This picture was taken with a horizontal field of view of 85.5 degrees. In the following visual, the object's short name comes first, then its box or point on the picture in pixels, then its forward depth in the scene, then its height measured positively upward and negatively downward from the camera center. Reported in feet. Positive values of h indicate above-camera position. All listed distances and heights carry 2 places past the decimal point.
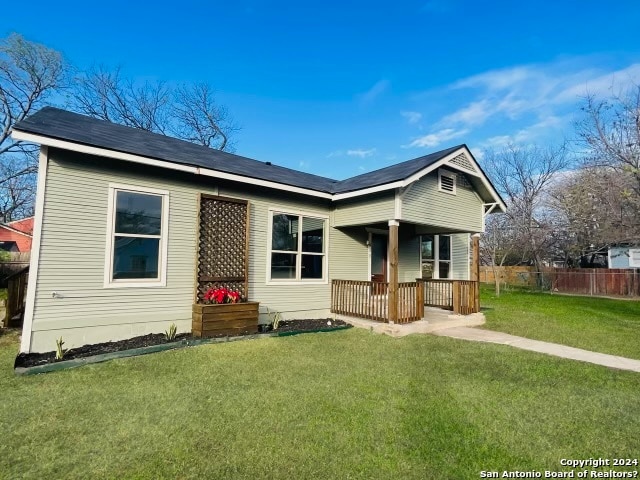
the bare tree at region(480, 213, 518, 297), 82.64 +7.89
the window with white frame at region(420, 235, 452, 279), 39.55 +1.38
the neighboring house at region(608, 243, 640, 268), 73.86 +3.66
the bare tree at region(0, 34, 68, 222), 57.36 +30.54
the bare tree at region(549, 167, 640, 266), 44.04 +10.35
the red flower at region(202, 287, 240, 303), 22.94 -2.08
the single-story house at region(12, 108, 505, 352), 18.70 +2.84
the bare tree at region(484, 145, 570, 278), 81.66 +20.10
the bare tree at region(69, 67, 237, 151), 69.21 +34.11
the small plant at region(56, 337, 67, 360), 16.81 -4.39
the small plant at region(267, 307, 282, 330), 26.21 -3.92
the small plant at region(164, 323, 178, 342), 20.93 -4.32
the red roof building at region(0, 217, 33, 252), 99.14 +6.09
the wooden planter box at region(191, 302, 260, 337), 21.75 -3.51
